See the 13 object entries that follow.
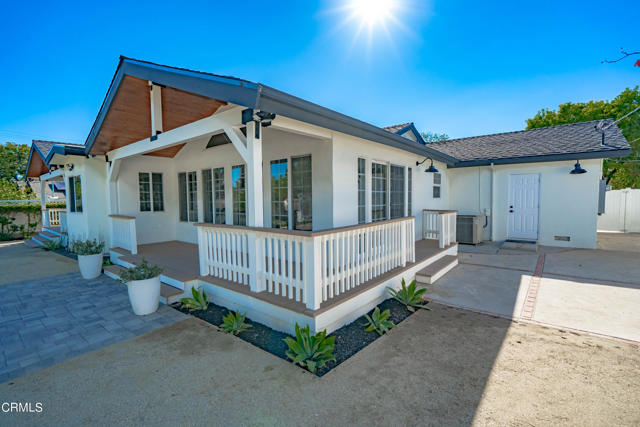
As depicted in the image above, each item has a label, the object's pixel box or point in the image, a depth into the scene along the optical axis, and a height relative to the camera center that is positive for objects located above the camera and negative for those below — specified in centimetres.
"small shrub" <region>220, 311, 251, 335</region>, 335 -148
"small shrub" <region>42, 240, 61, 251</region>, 946 -142
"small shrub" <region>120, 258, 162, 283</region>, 381 -98
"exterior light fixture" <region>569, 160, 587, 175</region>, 785 +72
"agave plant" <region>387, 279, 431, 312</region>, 405 -144
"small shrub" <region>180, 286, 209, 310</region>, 405 -144
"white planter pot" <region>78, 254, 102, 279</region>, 572 -127
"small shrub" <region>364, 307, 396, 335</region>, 333 -151
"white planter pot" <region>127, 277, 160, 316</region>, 381 -127
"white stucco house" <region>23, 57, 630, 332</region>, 346 +25
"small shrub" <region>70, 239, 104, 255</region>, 573 -94
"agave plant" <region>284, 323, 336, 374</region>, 268 -144
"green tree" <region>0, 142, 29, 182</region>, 2502 +389
